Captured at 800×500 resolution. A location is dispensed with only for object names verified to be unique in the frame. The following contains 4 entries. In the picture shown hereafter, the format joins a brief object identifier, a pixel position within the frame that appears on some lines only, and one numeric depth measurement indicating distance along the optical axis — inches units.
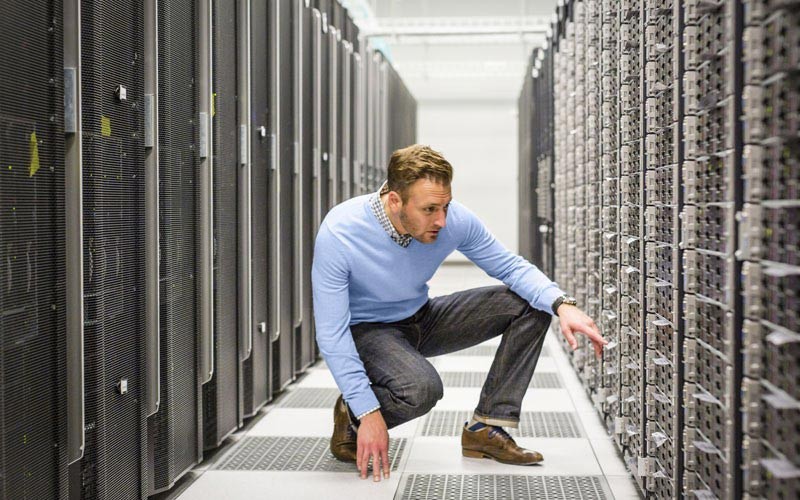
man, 111.7
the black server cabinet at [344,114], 249.0
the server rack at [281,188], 170.4
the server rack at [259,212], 156.6
